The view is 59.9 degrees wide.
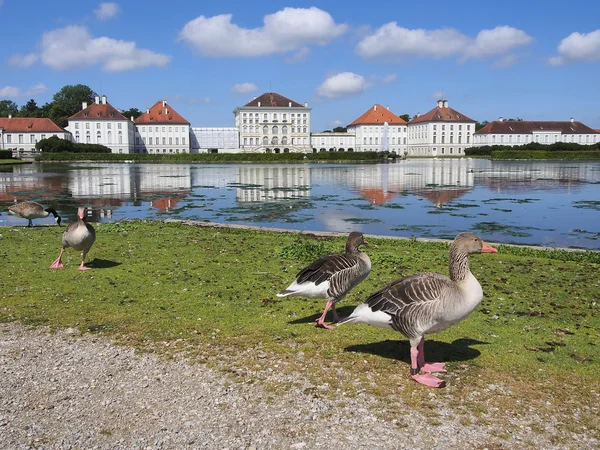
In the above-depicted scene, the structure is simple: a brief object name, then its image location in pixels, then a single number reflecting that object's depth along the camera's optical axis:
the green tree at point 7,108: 162.62
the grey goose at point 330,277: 6.63
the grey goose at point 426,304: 5.36
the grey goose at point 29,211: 17.08
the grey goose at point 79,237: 10.09
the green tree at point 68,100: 161.50
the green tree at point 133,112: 176.52
